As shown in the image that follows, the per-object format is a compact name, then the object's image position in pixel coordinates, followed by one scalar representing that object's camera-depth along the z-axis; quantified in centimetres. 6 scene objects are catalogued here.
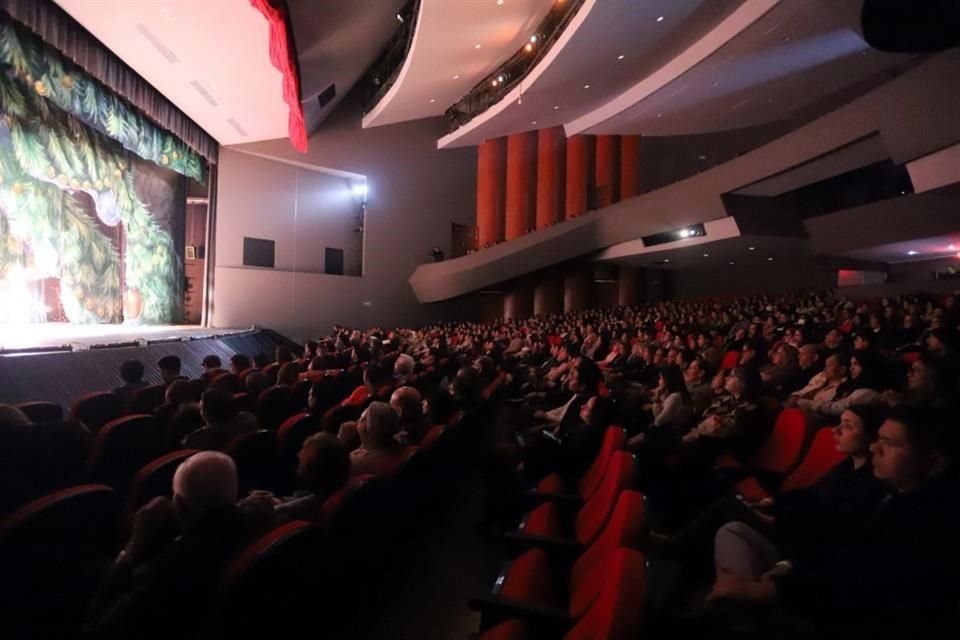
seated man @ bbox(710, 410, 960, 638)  127
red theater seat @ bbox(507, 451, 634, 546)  199
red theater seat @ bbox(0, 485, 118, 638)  145
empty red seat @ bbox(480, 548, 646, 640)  111
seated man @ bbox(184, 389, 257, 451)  263
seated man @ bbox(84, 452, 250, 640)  132
